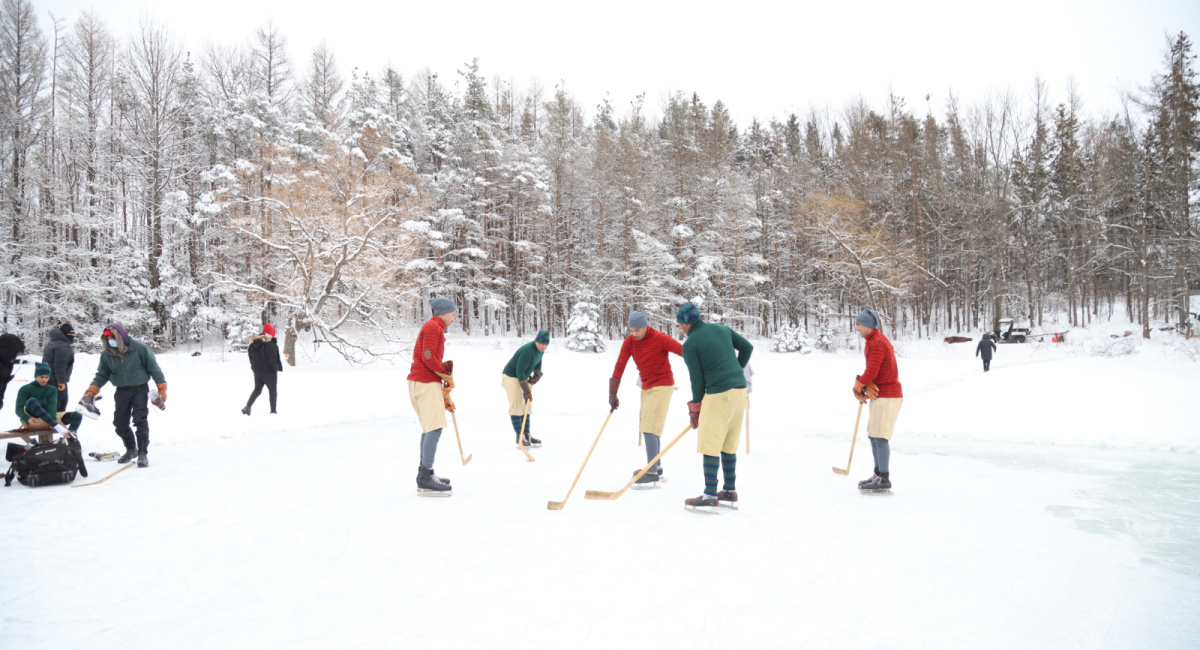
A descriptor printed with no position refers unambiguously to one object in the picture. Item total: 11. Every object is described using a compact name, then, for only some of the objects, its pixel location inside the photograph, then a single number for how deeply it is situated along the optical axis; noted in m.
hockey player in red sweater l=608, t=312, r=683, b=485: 5.89
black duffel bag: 5.88
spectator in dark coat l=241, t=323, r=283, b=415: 10.58
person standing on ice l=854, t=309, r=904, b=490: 5.59
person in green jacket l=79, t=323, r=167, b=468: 6.54
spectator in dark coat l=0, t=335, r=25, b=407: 7.21
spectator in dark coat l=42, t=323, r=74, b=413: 7.65
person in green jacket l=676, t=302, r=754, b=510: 4.86
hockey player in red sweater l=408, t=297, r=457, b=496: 5.34
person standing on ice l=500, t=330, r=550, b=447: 7.64
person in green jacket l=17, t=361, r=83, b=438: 6.09
